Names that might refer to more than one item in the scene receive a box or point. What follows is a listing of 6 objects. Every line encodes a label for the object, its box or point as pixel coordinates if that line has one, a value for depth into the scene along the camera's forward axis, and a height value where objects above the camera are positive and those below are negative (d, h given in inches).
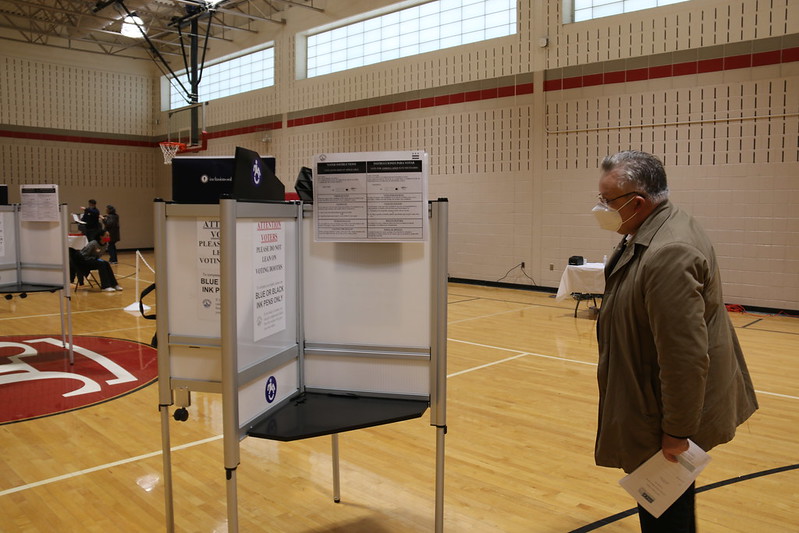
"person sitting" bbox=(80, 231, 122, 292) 446.6 -30.8
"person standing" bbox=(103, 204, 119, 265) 617.7 -6.7
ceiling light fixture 562.3 +173.2
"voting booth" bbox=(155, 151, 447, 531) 89.5 -15.5
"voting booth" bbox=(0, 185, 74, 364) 231.5 -8.8
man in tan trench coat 71.4 -14.0
